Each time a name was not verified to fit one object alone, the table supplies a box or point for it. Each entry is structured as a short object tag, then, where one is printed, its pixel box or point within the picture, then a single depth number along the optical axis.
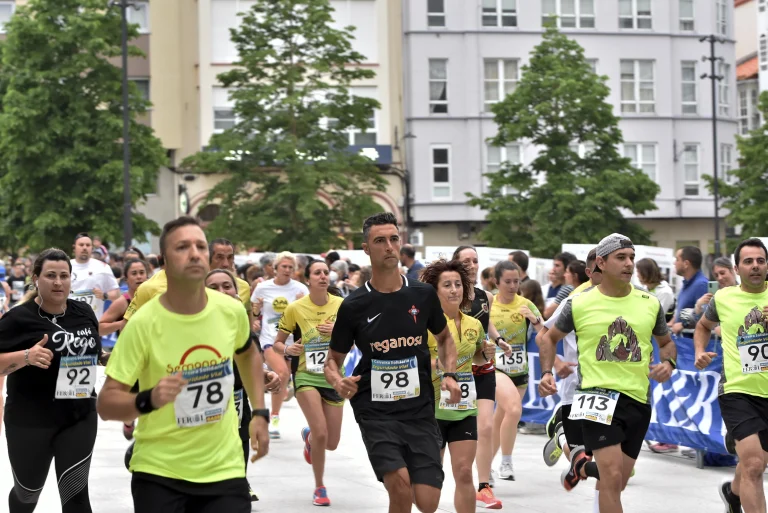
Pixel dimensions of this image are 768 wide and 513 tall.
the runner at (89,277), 15.41
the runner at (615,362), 8.66
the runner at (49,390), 8.03
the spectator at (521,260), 15.42
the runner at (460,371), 8.95
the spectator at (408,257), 18.75
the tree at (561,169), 44.19
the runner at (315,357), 11.60
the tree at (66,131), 41.41
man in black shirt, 8.02
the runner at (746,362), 8.91
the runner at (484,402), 10.97
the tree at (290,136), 39.78
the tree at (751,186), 46.09
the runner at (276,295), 15.17
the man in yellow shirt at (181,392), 5.82
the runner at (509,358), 12.45
